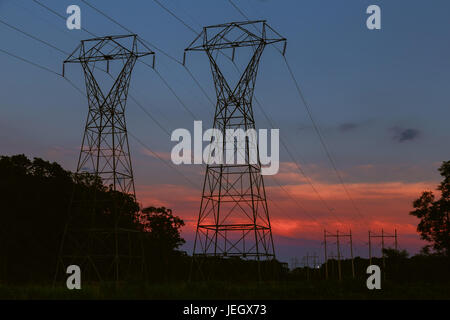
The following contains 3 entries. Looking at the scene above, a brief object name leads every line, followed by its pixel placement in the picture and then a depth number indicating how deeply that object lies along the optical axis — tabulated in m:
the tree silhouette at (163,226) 81.44
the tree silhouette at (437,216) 70.38
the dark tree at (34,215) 52.91
